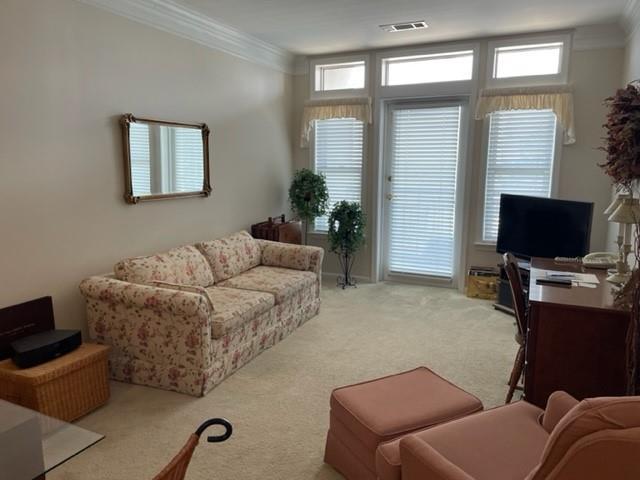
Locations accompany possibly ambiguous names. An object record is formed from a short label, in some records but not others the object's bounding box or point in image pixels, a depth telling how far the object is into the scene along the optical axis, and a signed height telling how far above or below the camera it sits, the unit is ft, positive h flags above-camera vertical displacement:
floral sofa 9.37 -3.20
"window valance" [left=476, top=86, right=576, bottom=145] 14.79 +2.57
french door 17.24 -0.46
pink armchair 3.38 -2.98
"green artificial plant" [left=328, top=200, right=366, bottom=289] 17.43 -1.98
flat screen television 12.69 -1.42
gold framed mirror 11.62 +0.41
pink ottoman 6.34 -3.38
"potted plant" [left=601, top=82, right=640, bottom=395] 6.67 +0.34
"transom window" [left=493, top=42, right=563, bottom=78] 15.17 +4.03
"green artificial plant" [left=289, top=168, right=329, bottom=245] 17.85 -0.72
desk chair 8.39 -2.55
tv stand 15.01 -3.92
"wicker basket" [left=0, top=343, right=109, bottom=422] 7.84 -3.79
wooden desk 7.20 -2.70
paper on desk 9.07 -1.99
